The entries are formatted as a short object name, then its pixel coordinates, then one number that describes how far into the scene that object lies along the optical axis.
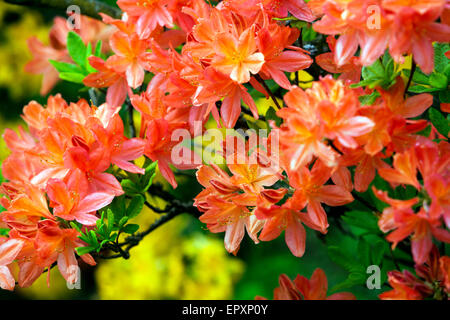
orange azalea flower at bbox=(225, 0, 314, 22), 0.91
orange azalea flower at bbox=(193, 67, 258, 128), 0.86
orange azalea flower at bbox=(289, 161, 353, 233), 0.79
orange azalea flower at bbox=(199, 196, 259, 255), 0.87
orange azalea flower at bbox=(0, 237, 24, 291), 0.90
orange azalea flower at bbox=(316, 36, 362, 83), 0.90
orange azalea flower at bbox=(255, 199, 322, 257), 0.80
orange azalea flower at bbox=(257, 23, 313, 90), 0.87
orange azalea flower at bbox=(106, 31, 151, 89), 1.07
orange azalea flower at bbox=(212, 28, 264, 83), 0.84
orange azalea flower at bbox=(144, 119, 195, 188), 0.98
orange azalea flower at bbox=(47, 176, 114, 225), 0.87
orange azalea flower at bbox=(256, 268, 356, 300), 0.94
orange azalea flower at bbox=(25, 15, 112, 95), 1.51
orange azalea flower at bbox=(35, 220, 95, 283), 0.87
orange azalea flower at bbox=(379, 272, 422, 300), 0.76
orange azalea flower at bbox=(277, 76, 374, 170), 0.71
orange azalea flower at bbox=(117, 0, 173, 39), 1.01
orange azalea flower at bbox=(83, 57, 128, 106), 1.12
